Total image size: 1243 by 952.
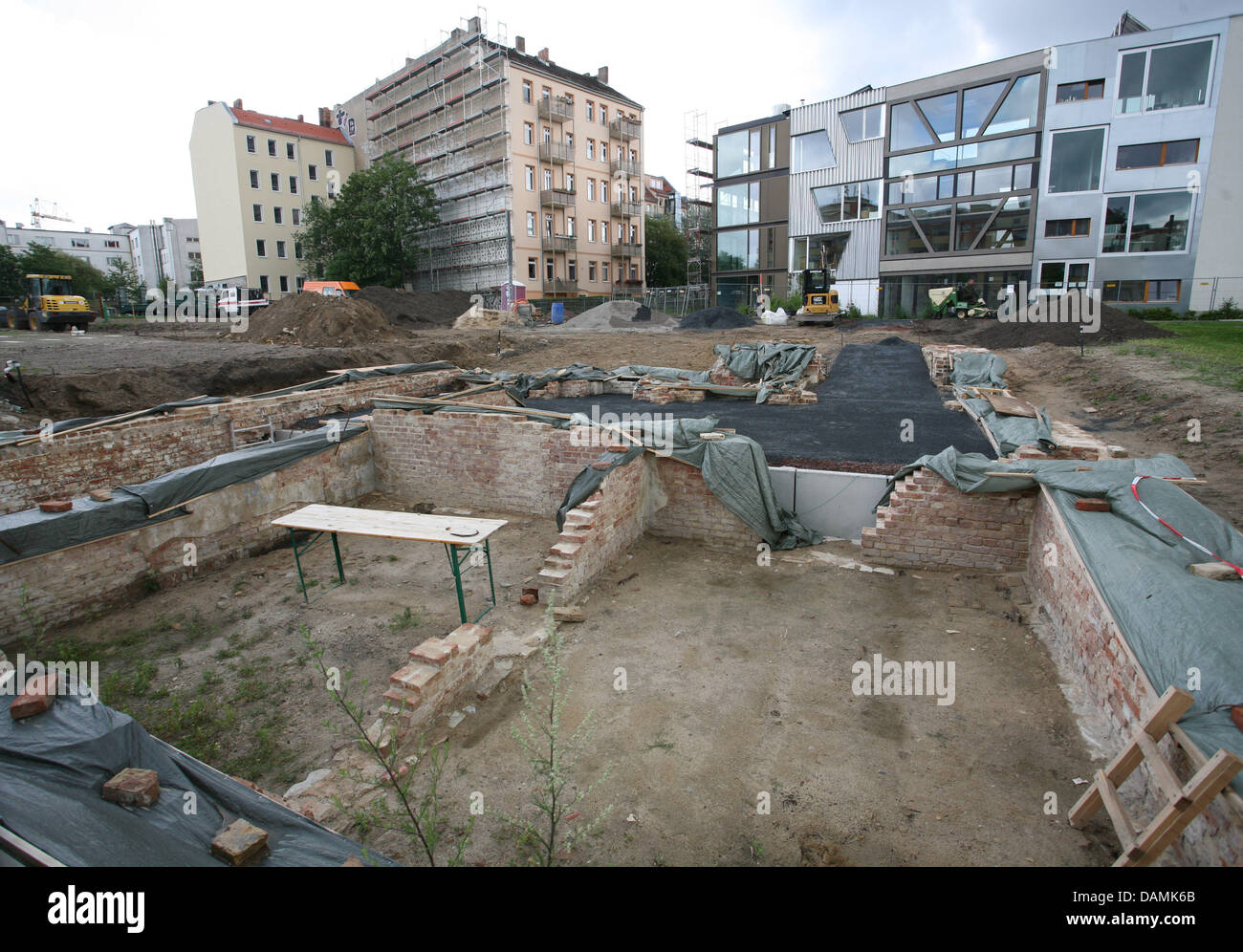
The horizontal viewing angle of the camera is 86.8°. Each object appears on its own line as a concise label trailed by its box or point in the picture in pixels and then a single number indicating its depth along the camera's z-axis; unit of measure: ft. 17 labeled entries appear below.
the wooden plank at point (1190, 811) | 9.04
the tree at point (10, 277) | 140.26
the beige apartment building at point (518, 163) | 129.18
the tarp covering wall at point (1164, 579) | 11.07
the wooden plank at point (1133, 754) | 10.48
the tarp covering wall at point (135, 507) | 21.79
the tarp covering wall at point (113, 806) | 8.84
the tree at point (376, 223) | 136.56
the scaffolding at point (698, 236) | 145.95
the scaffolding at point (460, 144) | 128.77
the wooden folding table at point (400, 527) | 20.61
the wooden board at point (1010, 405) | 34.32
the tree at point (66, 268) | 150.20
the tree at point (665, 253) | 181.78
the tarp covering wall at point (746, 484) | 27.93
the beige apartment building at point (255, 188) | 146.82
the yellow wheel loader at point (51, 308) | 93.97
